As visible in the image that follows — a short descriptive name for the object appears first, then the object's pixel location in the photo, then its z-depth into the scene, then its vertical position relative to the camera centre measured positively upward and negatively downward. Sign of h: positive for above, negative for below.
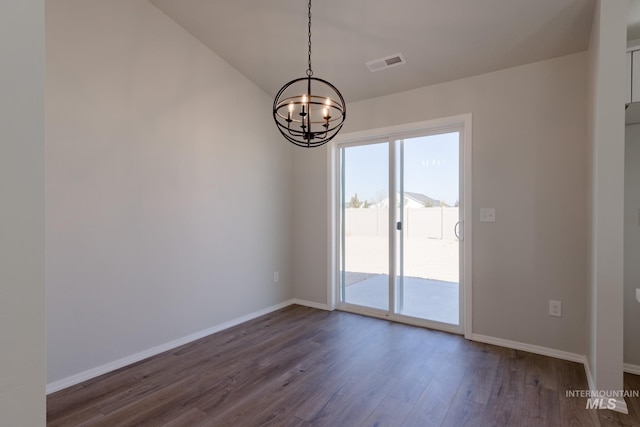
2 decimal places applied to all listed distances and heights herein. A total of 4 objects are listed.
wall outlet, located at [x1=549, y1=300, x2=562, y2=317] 2.81 -0.84
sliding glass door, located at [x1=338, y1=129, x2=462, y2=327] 3.45 -0.17
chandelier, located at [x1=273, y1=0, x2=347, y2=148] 3.81 +1.40
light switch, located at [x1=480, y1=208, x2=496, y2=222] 3.10 -0.03
